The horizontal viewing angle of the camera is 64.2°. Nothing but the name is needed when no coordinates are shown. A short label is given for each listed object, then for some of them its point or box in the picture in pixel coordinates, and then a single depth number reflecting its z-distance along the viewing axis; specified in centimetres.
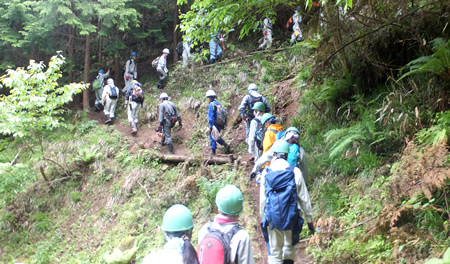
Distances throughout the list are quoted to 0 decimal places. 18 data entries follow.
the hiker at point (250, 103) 973
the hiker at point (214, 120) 1085
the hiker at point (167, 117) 1188
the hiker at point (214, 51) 1619
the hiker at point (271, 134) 725
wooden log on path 1054
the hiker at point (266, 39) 1591
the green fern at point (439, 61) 562
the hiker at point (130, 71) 1666
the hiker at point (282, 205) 460
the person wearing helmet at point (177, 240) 297
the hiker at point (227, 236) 325
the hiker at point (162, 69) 1642
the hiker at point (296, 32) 1484
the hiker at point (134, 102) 1380
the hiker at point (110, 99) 1478
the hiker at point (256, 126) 856
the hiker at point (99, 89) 1625
